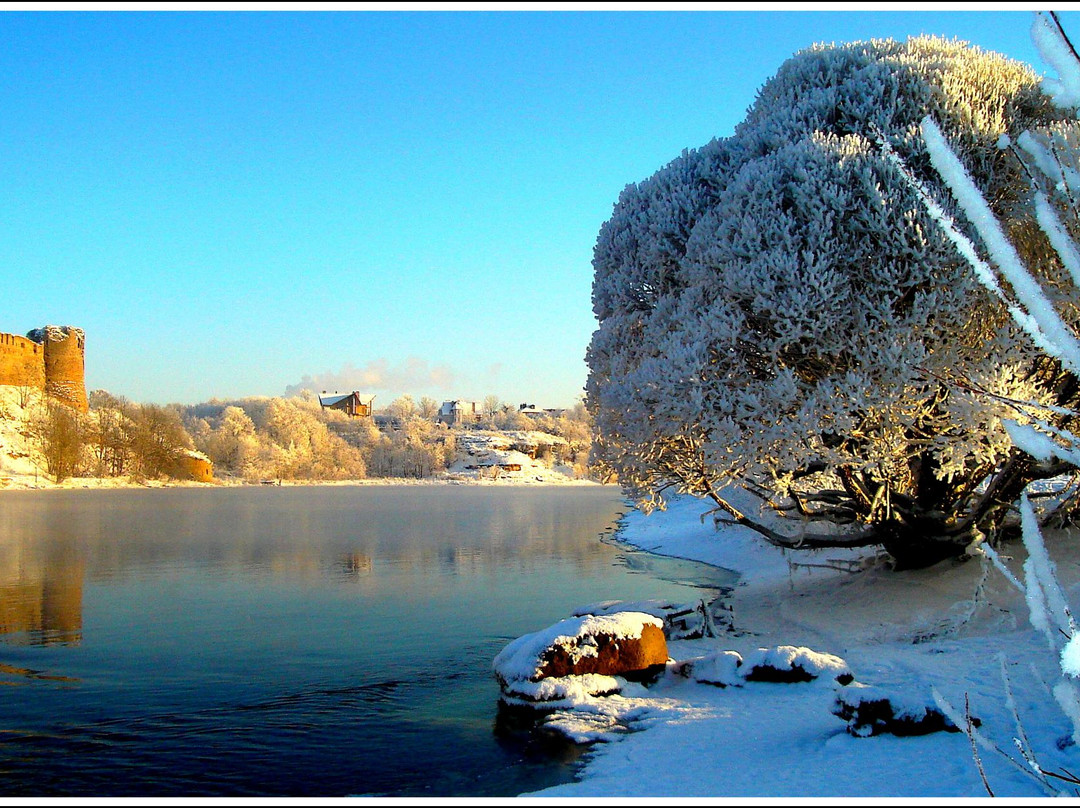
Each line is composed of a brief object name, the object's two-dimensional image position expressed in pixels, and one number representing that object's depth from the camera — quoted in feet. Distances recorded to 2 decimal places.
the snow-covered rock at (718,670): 37.27
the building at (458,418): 635.70
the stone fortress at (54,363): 296.92
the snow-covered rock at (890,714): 27.66
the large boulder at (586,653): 37.86
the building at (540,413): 617.62
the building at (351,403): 579.07
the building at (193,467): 316.50
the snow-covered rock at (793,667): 36.01
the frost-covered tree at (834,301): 38.40
